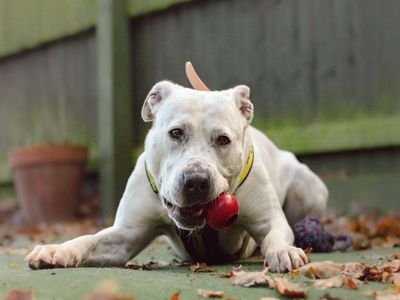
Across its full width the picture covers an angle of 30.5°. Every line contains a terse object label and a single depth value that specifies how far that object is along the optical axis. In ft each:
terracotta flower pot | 23.31
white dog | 9.57
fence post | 22.47
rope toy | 12.80
